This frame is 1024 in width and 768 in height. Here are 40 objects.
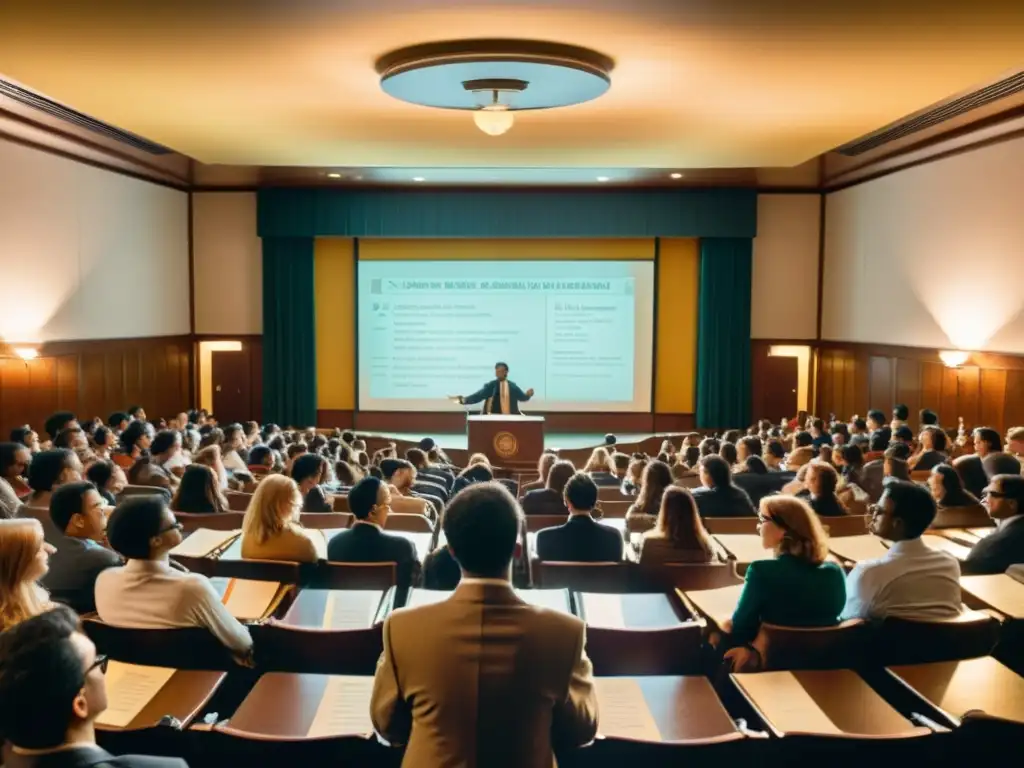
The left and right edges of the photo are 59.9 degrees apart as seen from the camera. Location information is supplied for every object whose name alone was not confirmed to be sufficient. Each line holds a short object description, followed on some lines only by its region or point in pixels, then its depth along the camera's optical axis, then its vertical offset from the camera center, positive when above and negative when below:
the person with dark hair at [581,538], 4.46 -1.01
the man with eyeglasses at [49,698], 1.57 -0.66
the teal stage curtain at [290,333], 14.72 +0.02
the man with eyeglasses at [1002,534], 4.15 -0.89
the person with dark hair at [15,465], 5.96 -0.90
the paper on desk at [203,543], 4.20 -1.03
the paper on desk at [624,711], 2.38 -1.06
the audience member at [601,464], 8.21 -1.19
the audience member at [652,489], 5.39 -0.91
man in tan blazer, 1.89 -0.72
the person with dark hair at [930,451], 7.36 -0.92
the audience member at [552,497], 6.07 -1.09
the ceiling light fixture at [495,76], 6.11 +1.92
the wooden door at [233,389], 15.06 -0.94
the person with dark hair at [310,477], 5.80 -0.95
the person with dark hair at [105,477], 5.62 -0.93
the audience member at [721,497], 5.59 -0.99
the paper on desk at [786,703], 2.41 -1.04
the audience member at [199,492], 5.38 -0.97
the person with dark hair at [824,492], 5.25 -0.89
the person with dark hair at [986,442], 7.12 -0.79
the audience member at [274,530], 4.11 -0.91
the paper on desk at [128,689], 2.45 -1.06
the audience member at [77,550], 3.54 -0.88
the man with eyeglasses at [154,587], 3.04 -0.88
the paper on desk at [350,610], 3.20 -1.03
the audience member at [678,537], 4.28 -0.96
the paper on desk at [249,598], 3.38 -1.05
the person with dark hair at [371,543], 4.22 -0.99
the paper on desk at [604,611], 3.19 -1.01
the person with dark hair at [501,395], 12.02 -0.79
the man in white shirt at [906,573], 3.30 -0.87
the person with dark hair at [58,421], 8.24 -0.85
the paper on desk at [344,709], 2.39 -1.07
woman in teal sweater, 3.15 -0.88
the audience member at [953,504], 5.11 -0.94
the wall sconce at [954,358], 10.47 -0.18
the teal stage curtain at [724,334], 14.63 +0.10
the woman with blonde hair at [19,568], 2.71 -0.73
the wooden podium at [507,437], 10.66 -1.20
